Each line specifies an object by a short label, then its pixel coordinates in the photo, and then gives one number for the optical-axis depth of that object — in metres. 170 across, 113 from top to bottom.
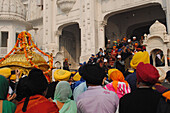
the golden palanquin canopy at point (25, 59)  6.33
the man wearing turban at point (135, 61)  3.26
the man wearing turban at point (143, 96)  1.88
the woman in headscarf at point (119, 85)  3.23
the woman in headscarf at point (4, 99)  1.89
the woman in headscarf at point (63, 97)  2.61
